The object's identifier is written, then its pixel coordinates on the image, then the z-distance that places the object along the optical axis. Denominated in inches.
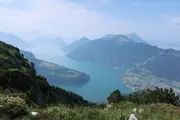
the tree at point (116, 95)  1462.0
